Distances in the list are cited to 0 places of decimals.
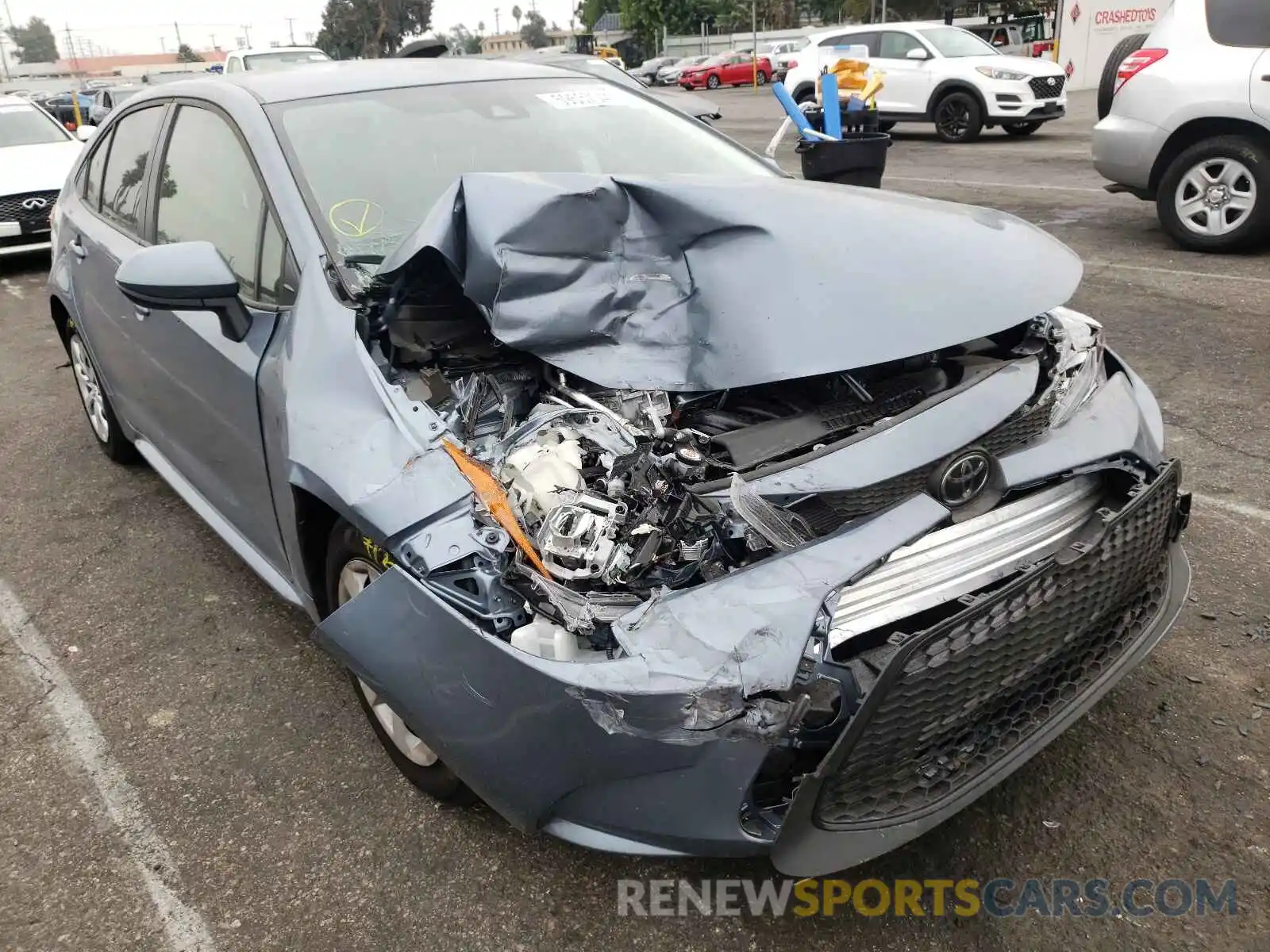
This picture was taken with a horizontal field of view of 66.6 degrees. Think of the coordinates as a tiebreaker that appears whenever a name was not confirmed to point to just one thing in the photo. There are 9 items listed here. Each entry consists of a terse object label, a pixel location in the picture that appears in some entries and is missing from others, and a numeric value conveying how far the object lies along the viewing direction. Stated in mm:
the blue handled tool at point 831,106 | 7125
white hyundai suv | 14000
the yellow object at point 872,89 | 7736
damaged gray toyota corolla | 1749
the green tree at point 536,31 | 104256
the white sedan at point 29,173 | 8969
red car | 36312
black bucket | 6980
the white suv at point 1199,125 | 6480
